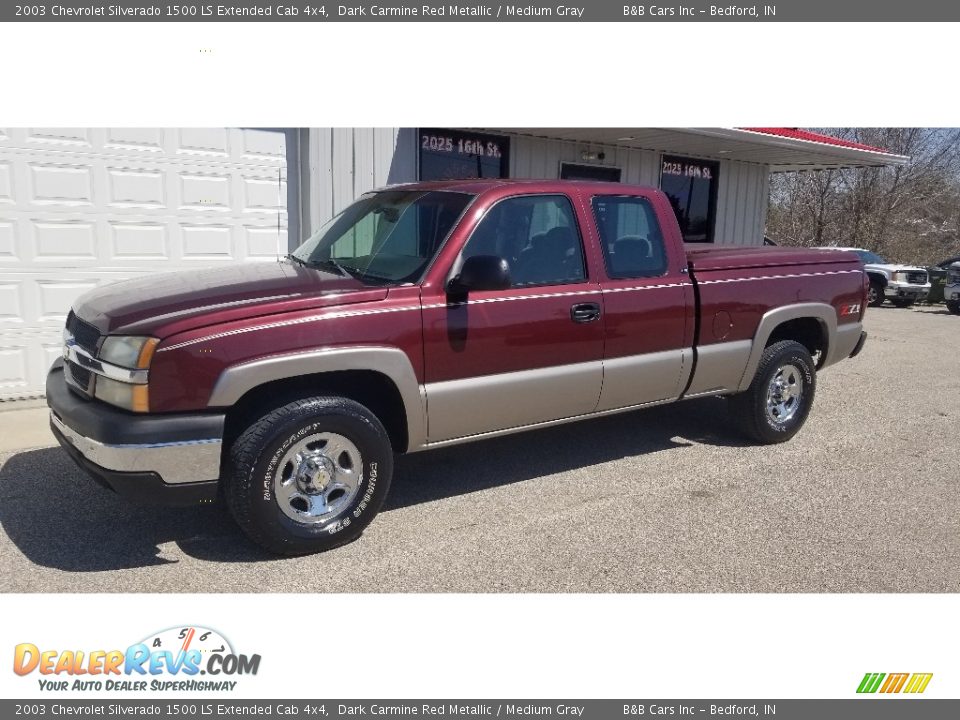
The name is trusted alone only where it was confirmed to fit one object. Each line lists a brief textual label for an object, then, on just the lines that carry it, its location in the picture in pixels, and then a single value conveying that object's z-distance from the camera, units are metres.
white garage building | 6.79
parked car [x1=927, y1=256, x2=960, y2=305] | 21.66
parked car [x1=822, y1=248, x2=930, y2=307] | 20.30
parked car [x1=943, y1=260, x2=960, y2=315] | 18.66
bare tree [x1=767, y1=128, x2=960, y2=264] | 30.12
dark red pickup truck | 3.58
